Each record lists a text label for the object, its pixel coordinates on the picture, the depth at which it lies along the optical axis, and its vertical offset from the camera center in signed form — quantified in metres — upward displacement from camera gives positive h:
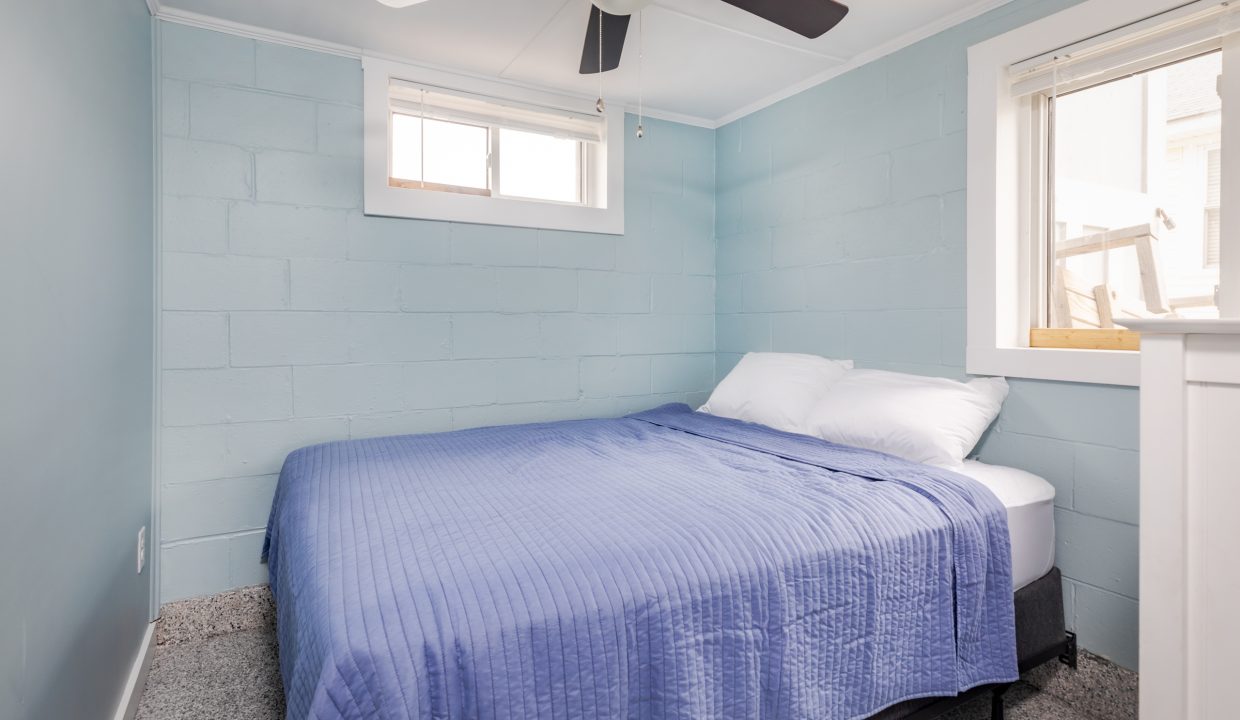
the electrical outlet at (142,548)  2.03 -0.65
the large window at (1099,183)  1.76 +0.55
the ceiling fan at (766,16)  1.80 +1.02
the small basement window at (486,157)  2.63 +0.96
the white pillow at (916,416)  1.99 -0.22
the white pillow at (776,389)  2.57 -0.16
